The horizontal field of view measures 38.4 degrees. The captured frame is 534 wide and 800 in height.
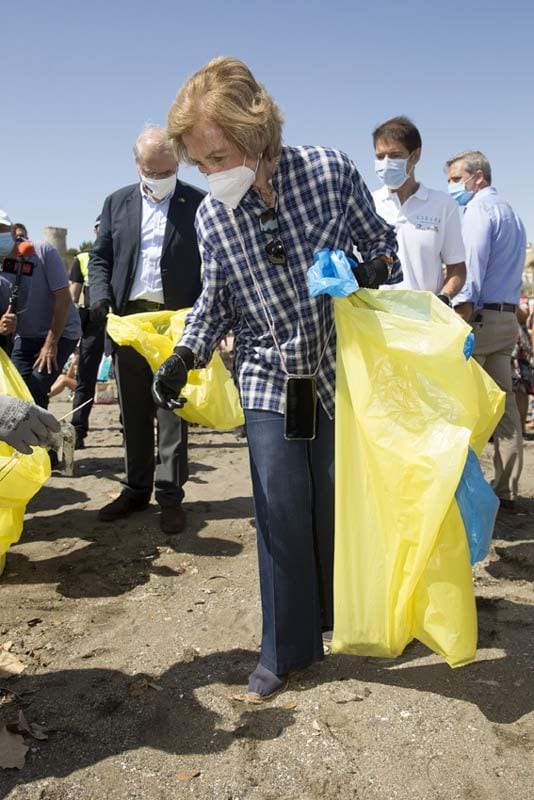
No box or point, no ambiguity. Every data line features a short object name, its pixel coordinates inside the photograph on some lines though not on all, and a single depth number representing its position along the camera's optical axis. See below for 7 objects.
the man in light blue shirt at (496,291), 4.33
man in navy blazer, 4.20
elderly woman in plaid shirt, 2.36
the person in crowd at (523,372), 6.03
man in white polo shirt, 3.67
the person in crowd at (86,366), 6.62
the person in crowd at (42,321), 5.07
